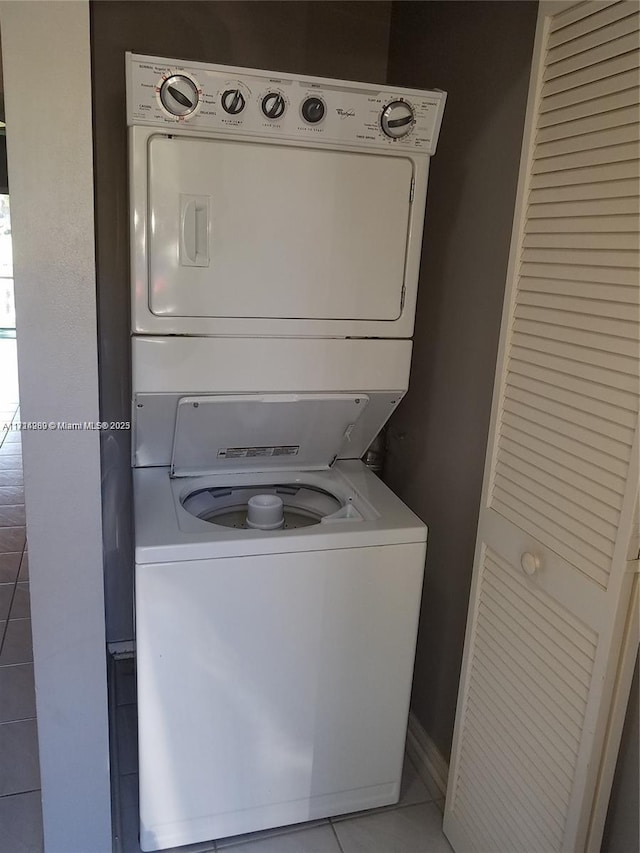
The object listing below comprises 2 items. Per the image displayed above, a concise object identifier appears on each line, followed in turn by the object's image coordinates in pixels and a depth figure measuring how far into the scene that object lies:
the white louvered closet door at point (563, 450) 1.19
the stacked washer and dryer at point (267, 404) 1.53
